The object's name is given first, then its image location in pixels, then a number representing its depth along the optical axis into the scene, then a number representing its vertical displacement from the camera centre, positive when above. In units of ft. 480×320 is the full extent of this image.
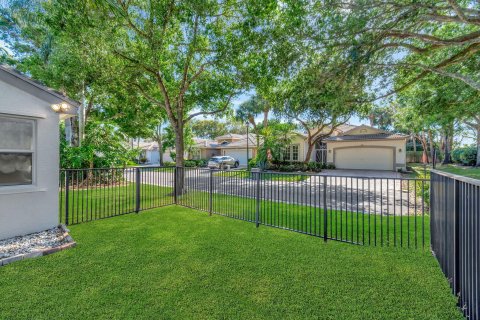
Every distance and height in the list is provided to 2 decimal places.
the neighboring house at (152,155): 126.06 +4.03
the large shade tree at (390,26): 18.79 +11.87
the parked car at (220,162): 75.58 -0.07
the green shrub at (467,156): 80.04 +2.03
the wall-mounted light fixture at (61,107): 16.28 +3.95
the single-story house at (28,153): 14.70 +0.64
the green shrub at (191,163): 87.67 -0.44
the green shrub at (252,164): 68.40 -0.69
